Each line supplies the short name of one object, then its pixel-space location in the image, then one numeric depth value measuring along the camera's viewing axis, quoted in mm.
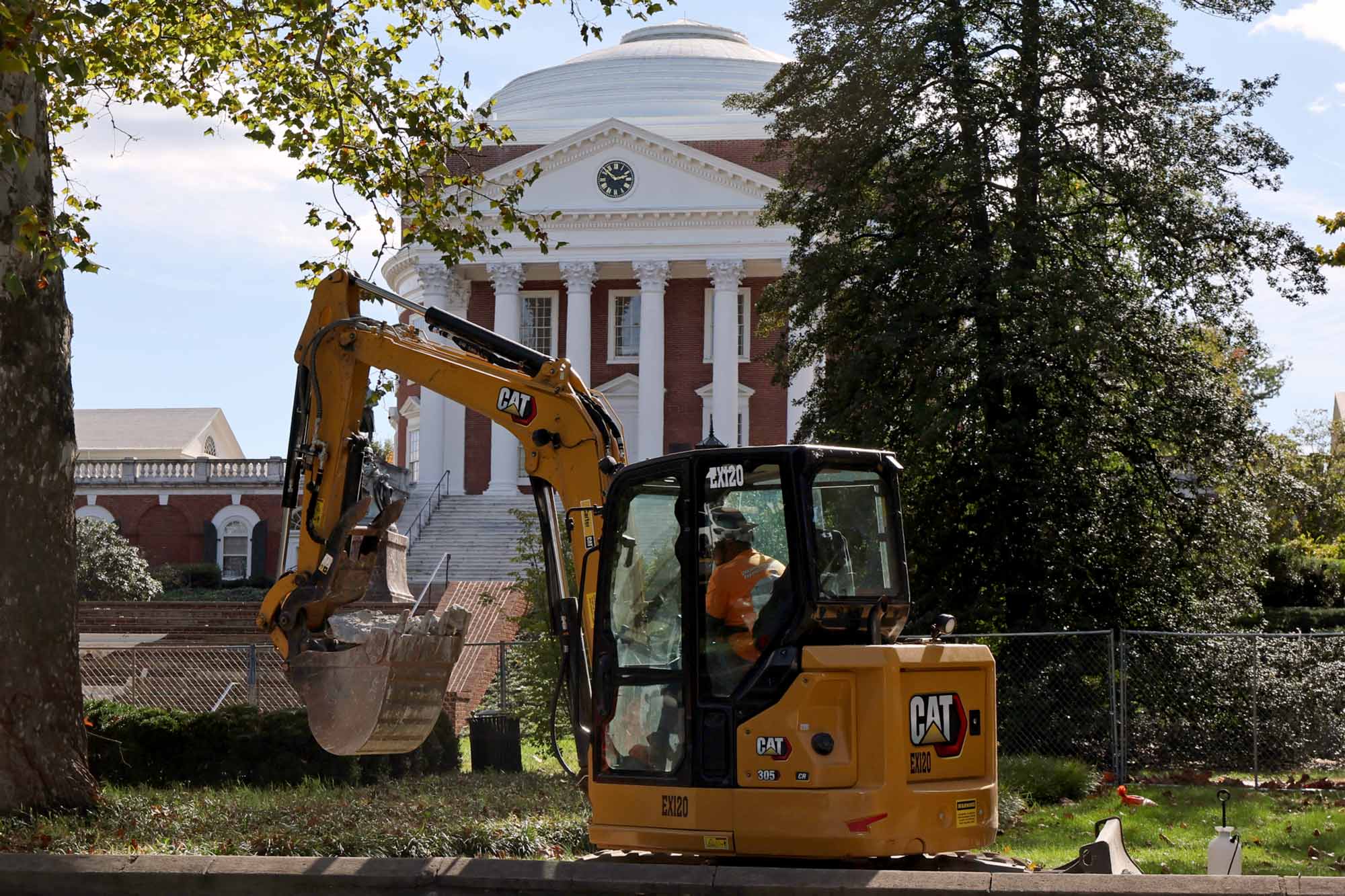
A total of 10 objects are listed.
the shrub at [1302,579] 33000
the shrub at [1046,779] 15508
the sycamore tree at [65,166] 11055
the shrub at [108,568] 40134
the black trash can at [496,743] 16969
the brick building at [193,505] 53406
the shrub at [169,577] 48531
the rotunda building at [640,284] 49969
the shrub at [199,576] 50094
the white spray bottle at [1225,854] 9031
